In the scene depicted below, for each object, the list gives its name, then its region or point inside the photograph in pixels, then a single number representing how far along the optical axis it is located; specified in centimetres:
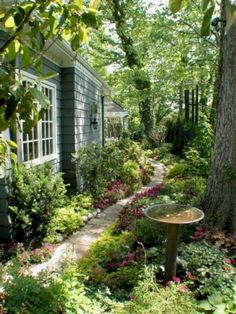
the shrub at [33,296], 258
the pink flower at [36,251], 446
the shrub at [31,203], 485
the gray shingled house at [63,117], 624
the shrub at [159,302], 259
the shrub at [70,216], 515
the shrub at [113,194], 749
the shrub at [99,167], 730
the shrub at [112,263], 365
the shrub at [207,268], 323
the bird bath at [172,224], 336
